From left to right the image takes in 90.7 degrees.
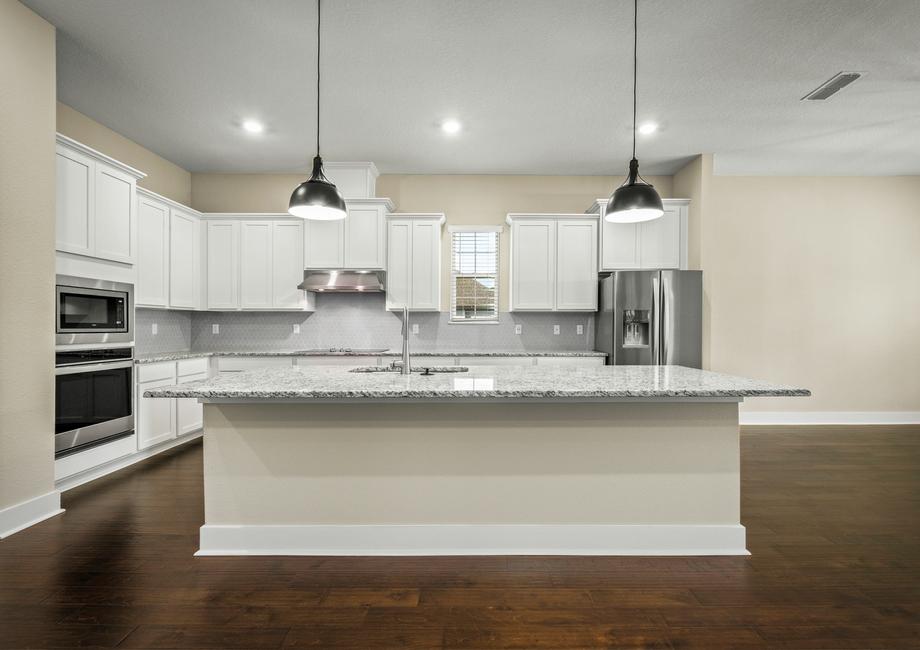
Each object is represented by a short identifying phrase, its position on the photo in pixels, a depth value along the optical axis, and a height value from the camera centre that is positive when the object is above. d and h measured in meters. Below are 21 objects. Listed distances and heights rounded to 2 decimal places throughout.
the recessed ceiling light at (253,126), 4.21 +1.90
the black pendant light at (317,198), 2.69 +0.78
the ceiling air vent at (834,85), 3.38 +1.87
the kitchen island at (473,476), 2.38 -0.78
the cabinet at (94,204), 3.14 +0.94
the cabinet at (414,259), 5.22 +0.79
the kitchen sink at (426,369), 2.81 -0.26
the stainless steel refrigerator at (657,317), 4.67 +0.11
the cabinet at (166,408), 3.94 -0.75
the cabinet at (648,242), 5.18 +0.98
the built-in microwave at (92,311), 3.10 +0.13
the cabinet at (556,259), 5.29 +0.81
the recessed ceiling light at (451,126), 4.19 +1.89
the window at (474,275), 5.64 +0.66
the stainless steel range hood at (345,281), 5.11 +0.53
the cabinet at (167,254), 4.35 +0.78
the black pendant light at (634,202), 2.63 +0.74
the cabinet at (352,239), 5.16 +1.01
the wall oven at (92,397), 3.08 -0.50
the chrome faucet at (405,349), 2.74 -0.13
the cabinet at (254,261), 5.27 +0.78
